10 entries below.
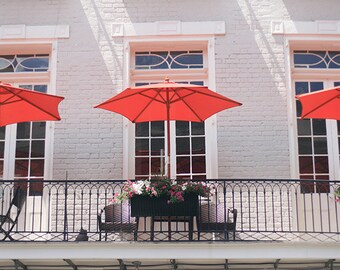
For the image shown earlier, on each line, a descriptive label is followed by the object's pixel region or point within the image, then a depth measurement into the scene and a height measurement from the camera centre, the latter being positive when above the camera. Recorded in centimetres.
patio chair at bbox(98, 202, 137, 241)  852 -13
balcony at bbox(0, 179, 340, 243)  916 -1
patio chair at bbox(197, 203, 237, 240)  841 -14
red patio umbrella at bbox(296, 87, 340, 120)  861 +148
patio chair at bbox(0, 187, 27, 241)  841 +9
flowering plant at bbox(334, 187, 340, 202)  921 +23
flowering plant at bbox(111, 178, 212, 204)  812 +27
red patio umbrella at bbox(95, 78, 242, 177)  852 +151
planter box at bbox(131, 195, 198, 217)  818 +4
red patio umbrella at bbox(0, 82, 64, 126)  847 +147
